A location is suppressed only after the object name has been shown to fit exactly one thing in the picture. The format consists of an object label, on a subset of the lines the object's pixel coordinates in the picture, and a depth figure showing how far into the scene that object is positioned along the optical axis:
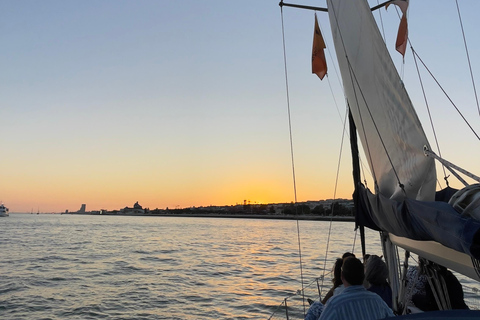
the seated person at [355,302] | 2.49
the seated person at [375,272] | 3.73
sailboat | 2.38
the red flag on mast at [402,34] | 6.61
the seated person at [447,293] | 4.30
